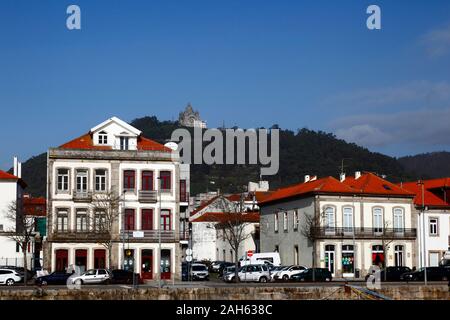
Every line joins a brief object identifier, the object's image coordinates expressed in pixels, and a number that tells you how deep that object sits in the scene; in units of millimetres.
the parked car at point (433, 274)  74125
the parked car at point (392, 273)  76488
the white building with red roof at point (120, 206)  78312
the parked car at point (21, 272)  73762
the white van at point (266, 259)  87625
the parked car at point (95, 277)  68125
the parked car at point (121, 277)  69438
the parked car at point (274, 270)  76312
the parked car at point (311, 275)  74875
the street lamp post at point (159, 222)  73375
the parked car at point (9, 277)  70625
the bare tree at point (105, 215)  77562
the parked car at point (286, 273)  75756
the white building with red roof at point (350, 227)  86438
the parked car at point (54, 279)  67800
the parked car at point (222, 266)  89000
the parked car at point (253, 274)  76500
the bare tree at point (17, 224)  82812
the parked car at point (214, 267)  101744
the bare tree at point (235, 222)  97125
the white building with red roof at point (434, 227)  90375
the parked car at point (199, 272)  81000
